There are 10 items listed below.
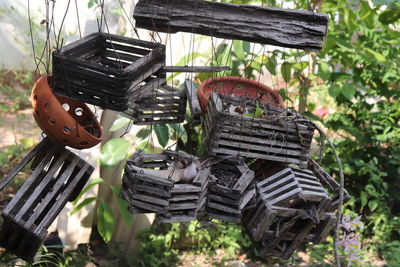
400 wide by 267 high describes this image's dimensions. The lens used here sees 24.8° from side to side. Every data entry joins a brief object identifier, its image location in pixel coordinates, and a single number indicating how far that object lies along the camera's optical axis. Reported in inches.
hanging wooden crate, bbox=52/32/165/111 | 83.9
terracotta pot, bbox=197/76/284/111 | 104.2
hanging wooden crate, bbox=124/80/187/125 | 99.4
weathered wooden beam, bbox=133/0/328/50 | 88.8
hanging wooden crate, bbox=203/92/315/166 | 94.6
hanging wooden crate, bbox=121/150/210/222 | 89.2
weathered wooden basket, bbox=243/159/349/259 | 96.4
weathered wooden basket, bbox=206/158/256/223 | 92.7
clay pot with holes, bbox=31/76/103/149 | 89.6
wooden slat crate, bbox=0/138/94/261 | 91.6
